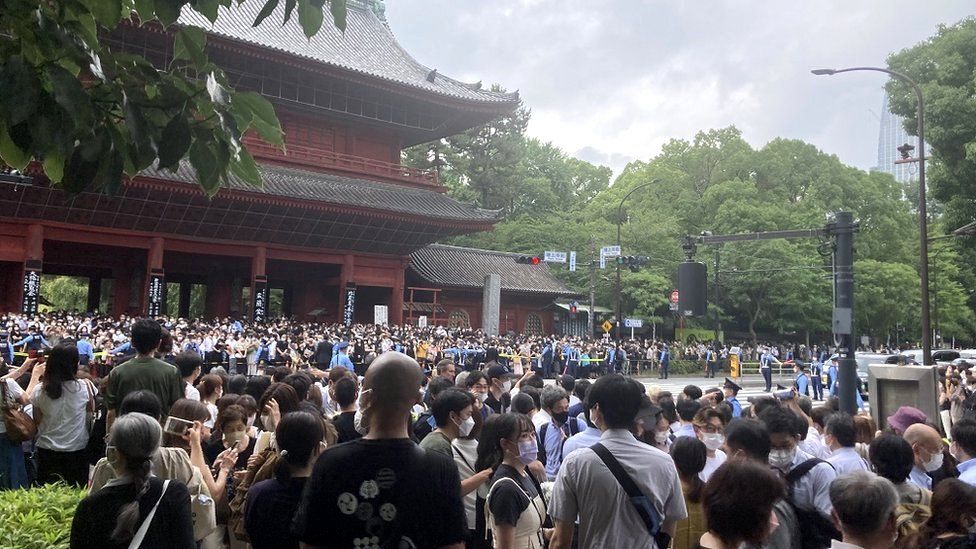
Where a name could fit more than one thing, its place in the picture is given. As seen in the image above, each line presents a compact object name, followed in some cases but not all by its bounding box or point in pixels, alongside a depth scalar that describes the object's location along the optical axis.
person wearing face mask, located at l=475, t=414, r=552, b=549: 4.16
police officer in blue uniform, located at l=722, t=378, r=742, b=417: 10.45
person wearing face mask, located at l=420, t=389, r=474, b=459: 5.05
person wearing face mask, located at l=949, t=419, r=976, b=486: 5.15
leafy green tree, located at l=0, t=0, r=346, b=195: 2.80
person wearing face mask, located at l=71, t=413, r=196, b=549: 3.35
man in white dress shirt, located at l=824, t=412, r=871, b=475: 5.31
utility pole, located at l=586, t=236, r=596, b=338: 37.40
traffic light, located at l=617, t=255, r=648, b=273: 34.25
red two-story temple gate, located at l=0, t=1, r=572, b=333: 25.06
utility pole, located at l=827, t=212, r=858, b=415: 10.88
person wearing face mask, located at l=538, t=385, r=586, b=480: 6.74
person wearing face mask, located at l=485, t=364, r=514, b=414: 8.47
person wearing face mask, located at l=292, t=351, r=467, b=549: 2.73
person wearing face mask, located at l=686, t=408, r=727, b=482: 5.91
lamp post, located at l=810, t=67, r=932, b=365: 20.98
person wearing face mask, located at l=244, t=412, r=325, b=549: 3.73
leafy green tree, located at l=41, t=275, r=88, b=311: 54.62
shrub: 4.63
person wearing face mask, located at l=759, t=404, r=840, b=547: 4.11
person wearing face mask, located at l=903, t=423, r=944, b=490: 5.30
